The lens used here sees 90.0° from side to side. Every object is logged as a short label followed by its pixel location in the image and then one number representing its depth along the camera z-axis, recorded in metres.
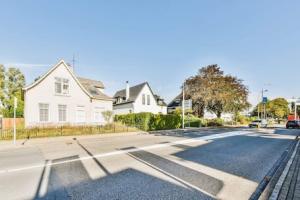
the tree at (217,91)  29.47
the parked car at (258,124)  25.86
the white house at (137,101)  29.28
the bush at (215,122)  28.79
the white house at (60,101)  17.00
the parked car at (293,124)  26.13
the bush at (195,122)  25.38
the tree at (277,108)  55.90
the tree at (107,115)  20.86
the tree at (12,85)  34.03
